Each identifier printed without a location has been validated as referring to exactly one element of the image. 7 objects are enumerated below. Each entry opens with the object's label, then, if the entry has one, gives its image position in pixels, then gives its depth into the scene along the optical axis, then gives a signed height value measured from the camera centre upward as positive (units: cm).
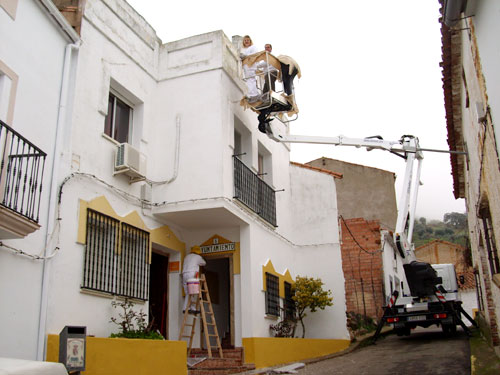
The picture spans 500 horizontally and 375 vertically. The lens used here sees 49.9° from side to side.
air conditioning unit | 1034 +344
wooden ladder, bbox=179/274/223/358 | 1129 +54
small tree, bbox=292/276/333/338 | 1430 +117
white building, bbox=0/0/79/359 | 738 +273
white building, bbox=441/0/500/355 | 641 +331
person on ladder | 1192 +164
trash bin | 714 +0
